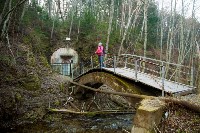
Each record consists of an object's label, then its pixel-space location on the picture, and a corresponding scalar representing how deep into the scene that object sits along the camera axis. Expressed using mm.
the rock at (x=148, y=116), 4443
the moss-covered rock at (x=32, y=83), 10302
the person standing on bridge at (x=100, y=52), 10106
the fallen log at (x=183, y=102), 4445
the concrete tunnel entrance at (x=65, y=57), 16363
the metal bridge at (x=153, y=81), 6537
